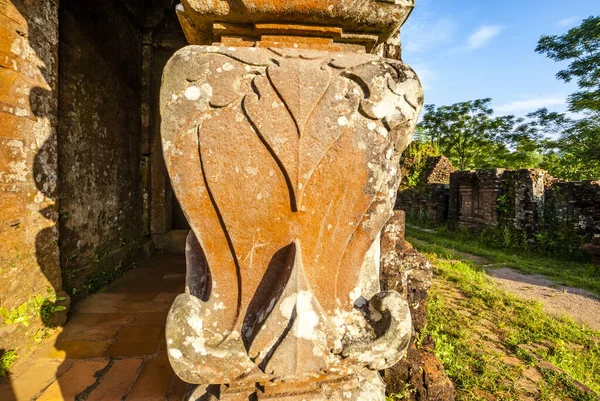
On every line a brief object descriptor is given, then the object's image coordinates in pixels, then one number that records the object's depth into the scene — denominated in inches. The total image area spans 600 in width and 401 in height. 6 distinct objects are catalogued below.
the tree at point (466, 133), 768.8
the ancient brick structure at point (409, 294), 65.7
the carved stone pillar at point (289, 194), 37.5
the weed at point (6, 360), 72.2
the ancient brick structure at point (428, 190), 426.6
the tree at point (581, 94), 409.1
